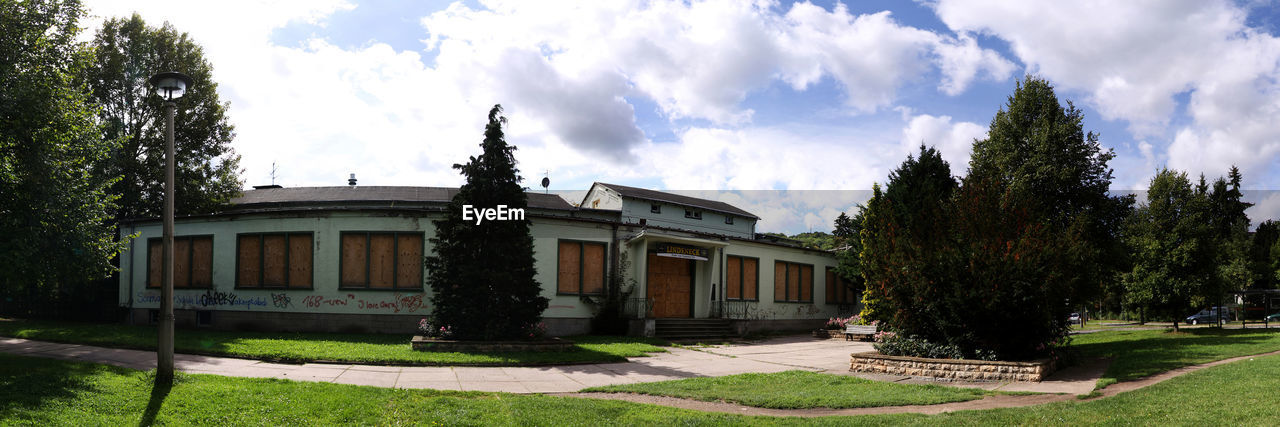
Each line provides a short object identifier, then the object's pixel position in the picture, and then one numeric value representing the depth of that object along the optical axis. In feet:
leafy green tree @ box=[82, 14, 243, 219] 87.20
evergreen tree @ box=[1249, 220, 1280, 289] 200.44
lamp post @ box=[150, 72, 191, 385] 32.04
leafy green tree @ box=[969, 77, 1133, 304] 78.69
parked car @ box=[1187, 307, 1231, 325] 158.10
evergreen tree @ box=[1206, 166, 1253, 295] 88.22
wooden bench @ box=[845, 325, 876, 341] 82.23
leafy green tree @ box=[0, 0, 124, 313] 43.01
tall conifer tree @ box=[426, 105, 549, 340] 54.70
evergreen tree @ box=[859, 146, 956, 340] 49.11
